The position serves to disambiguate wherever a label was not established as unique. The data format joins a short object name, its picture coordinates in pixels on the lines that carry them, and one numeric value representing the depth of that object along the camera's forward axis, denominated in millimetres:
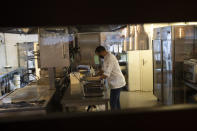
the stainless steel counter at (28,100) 2078
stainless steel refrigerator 3846
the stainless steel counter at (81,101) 2479
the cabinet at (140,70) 5492
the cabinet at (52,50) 2496
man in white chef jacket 3139
